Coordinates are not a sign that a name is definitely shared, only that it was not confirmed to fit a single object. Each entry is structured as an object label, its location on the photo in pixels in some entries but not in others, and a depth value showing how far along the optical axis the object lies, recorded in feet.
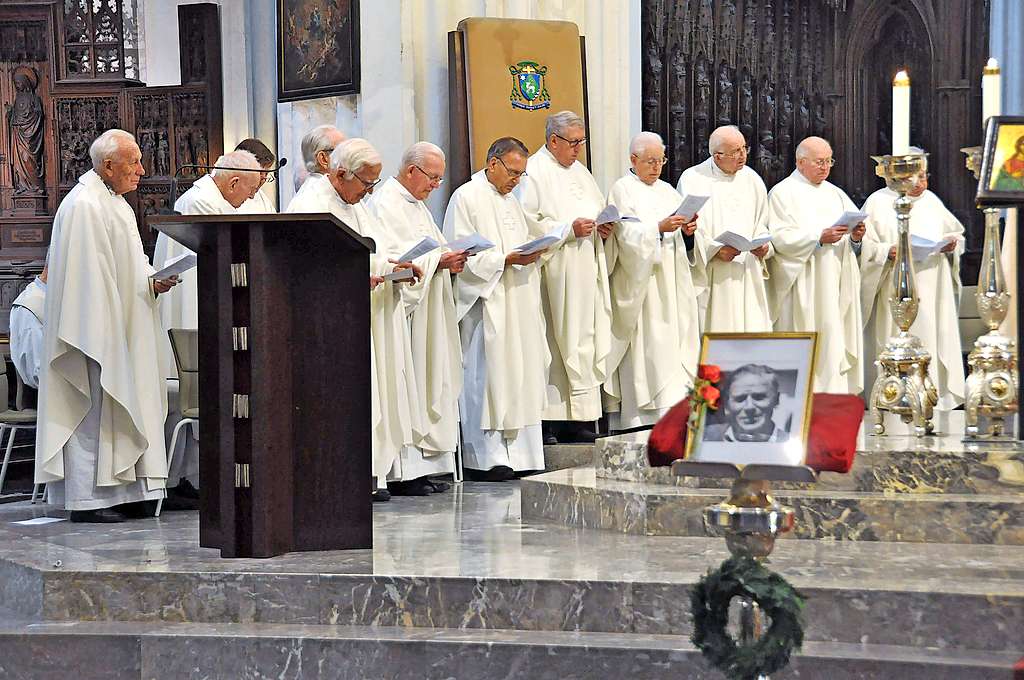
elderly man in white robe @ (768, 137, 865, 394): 28.89
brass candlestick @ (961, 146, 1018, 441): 19.57
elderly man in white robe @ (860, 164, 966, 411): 30.14
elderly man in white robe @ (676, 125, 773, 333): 28.45
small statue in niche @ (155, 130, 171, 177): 38.32
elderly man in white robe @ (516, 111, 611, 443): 26.73
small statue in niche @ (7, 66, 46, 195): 38.91
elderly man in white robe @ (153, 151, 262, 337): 23.67
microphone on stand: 36.76
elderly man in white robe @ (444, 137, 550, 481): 25.53
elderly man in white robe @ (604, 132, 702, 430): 27.17
